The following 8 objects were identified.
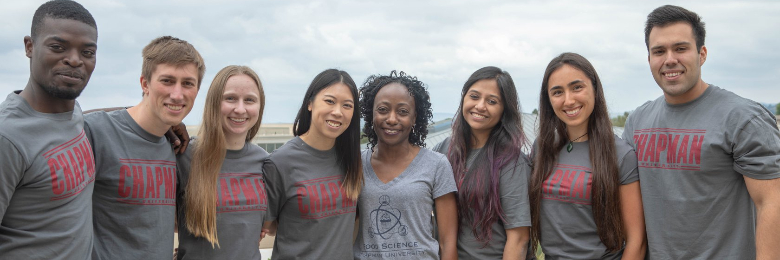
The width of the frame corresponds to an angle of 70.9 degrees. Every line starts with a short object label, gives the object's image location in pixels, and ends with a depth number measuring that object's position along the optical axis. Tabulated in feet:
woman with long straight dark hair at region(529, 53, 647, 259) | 12.45
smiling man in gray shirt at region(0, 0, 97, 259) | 8.45
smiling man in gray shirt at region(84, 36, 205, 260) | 10.25
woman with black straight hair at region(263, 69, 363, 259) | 11.89
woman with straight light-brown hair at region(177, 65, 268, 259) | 11.05
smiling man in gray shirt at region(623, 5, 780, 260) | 11.55
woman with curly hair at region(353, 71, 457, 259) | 12.18
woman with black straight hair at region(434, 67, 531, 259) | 12.78
